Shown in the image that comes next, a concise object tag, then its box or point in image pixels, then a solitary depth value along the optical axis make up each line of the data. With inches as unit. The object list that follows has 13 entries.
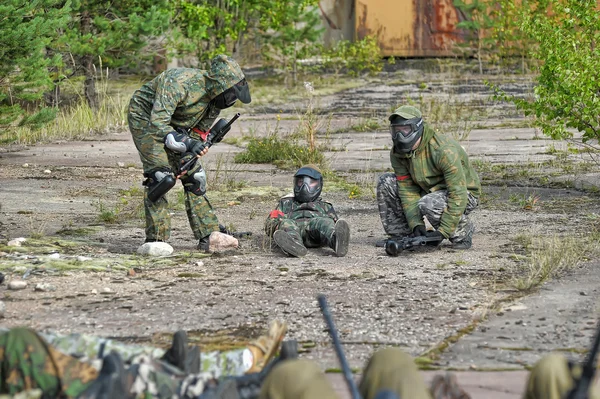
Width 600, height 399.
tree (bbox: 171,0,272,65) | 1306.6
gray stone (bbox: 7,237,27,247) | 607.0
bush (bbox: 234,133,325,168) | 968.3
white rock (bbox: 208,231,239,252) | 617.9
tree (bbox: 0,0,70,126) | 855.7
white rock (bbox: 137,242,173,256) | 597.9
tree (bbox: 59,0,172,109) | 1122.4
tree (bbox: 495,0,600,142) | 683.4
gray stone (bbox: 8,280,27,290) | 506.3
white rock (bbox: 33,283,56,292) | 507.2
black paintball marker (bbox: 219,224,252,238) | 648.4
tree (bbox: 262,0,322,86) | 1439.5
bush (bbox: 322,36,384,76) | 1658.5
